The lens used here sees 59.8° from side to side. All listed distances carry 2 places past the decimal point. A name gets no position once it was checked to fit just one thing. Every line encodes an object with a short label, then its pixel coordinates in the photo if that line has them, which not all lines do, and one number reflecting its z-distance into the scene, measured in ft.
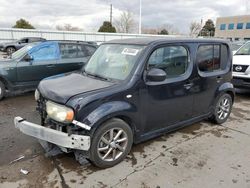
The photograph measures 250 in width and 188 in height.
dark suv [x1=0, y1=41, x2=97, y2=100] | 19.53
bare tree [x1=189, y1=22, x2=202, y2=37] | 215.24
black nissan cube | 8.78
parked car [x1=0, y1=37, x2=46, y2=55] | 63.78
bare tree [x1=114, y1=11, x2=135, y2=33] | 165.53
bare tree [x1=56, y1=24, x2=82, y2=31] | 196.41
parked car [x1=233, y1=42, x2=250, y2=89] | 21.25
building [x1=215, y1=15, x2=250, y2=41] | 176.76
